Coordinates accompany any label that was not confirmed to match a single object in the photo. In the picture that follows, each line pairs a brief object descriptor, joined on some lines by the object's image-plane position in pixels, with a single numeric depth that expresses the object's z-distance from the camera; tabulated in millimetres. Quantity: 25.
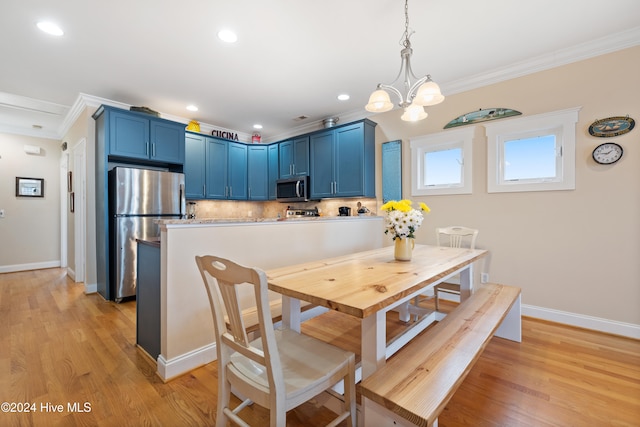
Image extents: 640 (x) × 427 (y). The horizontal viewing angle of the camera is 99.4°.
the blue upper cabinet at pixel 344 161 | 3863
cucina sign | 4957
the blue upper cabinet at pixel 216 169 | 4582
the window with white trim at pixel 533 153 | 2615
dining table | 1120
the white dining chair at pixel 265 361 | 968
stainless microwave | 4508
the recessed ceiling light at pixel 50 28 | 2195
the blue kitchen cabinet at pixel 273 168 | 5067
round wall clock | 2381
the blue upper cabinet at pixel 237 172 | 4886
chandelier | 1769
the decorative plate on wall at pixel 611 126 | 2346
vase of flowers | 1840
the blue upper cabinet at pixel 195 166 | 4312
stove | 4792
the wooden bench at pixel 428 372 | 955
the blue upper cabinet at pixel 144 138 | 3418
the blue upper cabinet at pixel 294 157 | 4535
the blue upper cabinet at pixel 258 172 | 5125
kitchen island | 1785
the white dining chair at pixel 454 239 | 2777
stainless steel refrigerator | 3332
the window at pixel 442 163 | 3229
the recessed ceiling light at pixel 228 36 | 2320
